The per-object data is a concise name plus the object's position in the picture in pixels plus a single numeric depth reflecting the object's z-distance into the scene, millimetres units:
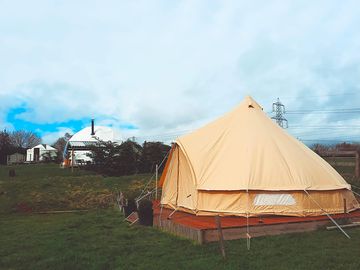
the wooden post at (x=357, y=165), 18141
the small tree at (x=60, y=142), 88250
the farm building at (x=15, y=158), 58897
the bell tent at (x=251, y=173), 11992
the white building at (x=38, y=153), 61981
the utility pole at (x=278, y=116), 47406
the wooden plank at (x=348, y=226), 10609
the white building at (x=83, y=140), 44406
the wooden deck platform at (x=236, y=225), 9859
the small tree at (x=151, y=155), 30469
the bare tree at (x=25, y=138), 98888
